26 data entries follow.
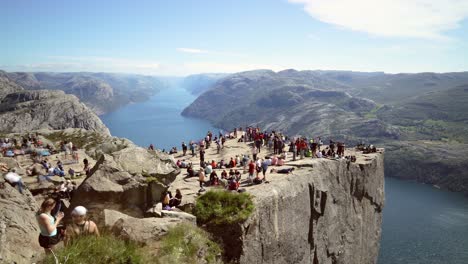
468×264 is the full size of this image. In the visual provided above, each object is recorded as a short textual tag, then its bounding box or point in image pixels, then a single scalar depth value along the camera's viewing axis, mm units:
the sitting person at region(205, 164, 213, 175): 27698
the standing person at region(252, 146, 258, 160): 34781
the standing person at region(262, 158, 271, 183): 26348
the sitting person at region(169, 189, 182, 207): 20109
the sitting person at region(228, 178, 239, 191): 22953
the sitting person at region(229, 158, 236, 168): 32838
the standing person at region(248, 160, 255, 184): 25989
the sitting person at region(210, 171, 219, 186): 25102
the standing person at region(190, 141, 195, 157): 42812
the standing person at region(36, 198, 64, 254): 10664
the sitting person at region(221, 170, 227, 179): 26938
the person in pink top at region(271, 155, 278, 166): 32531
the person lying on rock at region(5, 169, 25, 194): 14952
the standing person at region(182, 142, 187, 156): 42859
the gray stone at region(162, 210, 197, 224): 17250
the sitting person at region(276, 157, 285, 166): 32406
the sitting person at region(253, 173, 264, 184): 25688
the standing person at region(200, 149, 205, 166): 35259
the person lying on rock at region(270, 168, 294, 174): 28859
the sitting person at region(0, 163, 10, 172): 19000
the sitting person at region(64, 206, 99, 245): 11312
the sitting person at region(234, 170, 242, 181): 26469
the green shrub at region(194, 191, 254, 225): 19547
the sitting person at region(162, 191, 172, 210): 19428
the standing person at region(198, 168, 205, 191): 24672
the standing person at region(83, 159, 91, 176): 28067
